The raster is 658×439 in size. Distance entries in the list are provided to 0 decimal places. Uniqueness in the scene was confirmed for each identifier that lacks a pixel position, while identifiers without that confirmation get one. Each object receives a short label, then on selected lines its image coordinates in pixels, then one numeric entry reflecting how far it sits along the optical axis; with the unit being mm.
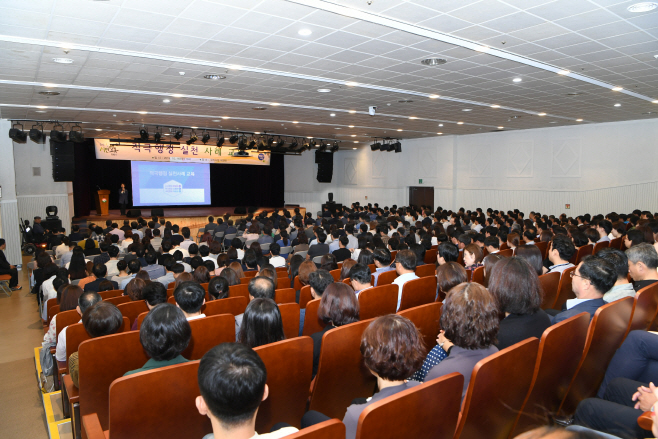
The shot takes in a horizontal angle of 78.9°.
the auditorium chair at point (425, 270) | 5395
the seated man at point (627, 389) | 1873
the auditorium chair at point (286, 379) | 2113
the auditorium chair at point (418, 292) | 3924
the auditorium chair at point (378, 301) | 3578
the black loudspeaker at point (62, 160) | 12109
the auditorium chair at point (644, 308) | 2676
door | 18297
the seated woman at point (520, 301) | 2531
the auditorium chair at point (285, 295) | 4406
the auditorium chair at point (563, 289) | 4297
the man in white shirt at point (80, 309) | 3465
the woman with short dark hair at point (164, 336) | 2166
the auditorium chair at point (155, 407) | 1784
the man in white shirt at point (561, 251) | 4430
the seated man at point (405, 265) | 4234
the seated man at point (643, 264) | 3498
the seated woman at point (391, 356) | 1750
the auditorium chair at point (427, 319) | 2896
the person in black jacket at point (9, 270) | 8602
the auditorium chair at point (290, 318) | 3352
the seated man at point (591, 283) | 2768
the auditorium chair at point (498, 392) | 1723
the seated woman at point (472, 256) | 4992
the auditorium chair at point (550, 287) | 3931
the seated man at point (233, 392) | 1397
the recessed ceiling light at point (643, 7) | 4129
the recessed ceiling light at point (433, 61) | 6105
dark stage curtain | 17781
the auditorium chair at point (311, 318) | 3436
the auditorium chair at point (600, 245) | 6457
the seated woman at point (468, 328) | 2047
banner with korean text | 16562
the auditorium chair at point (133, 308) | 3947
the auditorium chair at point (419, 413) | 1398
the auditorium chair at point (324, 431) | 1243
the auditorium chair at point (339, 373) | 2322
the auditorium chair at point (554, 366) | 2053
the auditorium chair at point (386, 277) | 4750
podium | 17969
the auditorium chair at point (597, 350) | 2326
